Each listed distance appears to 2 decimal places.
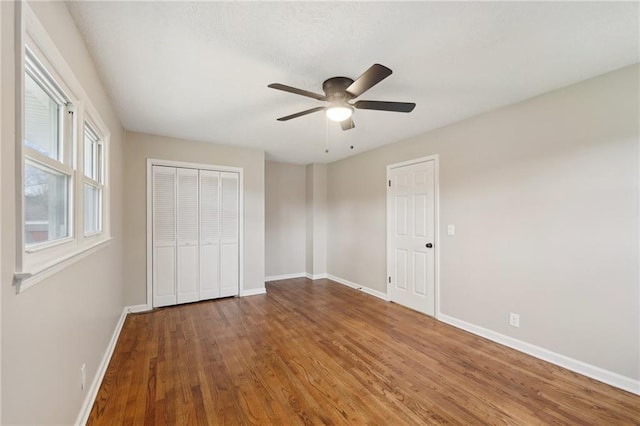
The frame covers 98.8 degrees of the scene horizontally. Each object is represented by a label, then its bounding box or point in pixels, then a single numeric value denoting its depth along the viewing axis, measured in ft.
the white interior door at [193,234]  12.67
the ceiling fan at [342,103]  6.96
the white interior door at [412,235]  11.91
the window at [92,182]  6.85
